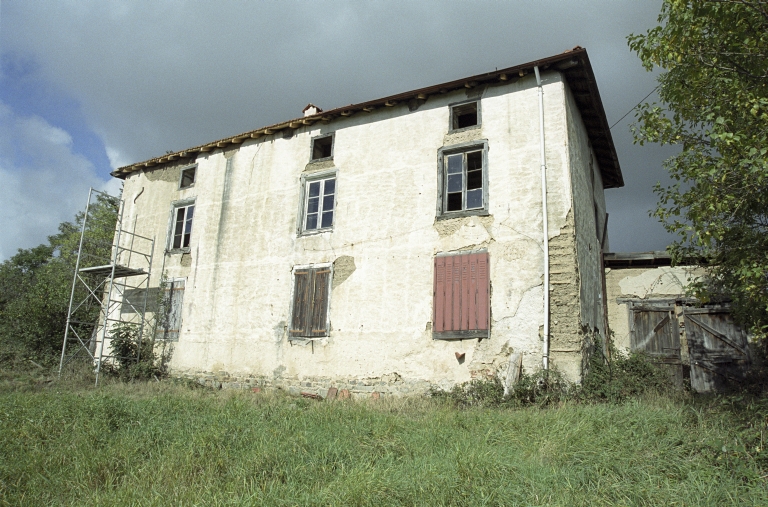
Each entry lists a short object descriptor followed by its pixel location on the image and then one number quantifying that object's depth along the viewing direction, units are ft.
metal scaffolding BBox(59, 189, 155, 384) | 47.09
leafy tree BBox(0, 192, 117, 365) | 53.01
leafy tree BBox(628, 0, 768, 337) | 19.08
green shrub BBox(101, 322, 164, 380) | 44.37
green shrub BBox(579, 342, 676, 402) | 30.19
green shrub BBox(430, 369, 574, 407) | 29.63
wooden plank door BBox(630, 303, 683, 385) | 36.88
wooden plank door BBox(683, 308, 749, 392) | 36.06
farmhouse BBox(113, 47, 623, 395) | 33.40
